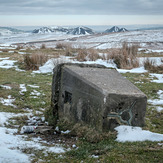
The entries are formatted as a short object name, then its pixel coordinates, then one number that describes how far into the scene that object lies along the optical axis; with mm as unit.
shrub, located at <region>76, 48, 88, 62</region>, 14930
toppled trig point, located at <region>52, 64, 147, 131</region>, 3926
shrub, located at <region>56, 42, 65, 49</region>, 26534
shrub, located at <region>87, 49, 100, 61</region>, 14743
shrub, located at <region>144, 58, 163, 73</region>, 11629
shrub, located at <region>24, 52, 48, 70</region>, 12475
